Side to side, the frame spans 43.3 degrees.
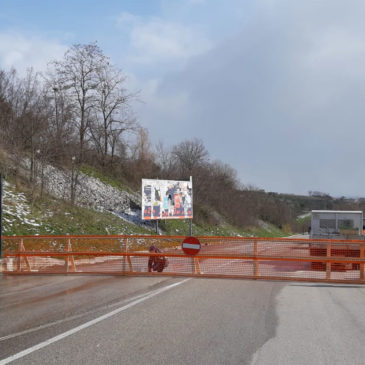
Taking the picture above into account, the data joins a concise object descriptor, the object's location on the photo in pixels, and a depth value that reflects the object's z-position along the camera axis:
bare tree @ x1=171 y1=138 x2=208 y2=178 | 70.94
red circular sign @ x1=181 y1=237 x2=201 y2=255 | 14.37
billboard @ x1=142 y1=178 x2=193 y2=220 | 35.01
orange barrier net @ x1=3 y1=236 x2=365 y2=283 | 13.79
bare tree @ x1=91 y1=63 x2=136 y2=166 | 45.31
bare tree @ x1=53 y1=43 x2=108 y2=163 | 42.69
